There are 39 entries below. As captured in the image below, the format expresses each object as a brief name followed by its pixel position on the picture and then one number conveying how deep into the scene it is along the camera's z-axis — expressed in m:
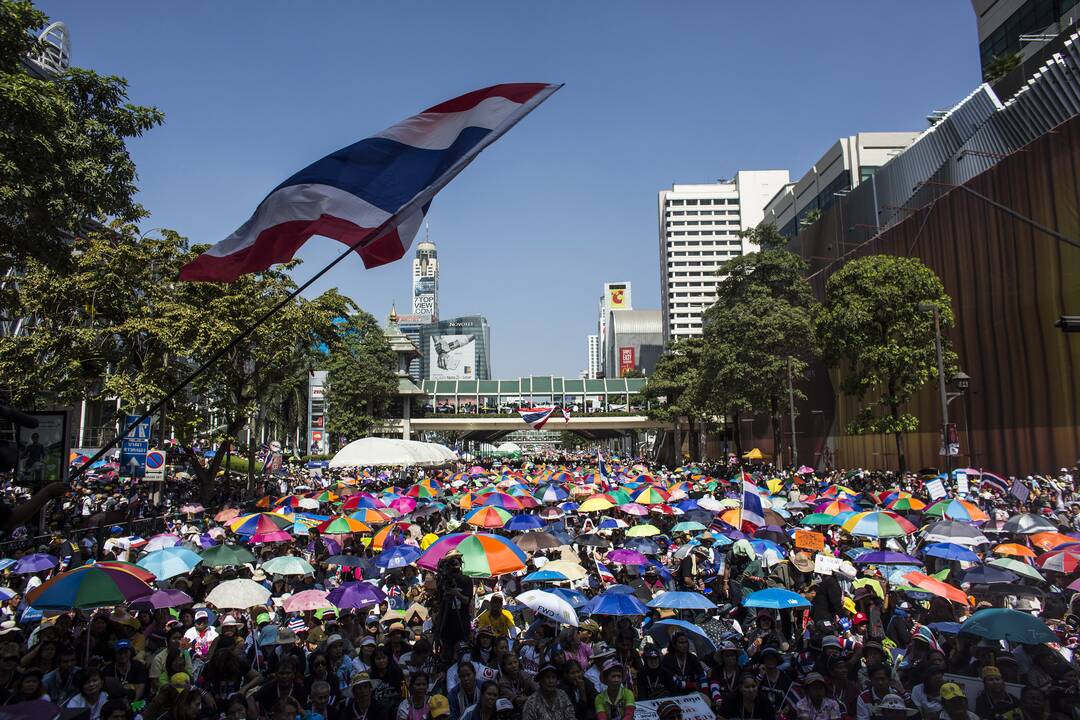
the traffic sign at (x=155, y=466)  18.98
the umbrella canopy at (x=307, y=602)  10.16
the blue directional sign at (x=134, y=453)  17.88
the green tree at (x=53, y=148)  11.89
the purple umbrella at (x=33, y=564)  12.99
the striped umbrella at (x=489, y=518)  16.31
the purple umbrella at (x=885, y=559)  11.55
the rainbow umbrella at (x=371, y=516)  17.80
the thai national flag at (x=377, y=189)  8.17
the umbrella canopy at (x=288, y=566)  12.35
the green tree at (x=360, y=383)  60.38
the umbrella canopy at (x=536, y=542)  13.71
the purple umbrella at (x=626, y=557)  13.01
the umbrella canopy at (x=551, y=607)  9.05
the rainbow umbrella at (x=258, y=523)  16.00
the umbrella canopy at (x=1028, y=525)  14.04
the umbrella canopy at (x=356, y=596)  10.32
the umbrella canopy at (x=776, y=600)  8.95
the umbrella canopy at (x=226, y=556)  12.68
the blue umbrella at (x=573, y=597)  9.96
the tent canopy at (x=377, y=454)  28.16
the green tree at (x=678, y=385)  57.18
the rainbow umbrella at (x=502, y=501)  20.86
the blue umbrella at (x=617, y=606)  9.16
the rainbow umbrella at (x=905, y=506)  18.89
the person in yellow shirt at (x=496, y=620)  9.45
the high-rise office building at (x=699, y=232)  170.75
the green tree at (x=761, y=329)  40.62
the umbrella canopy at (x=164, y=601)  10.19
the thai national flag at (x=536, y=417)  41.33
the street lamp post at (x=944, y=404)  24.20
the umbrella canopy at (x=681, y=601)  9.39
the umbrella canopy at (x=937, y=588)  9.79
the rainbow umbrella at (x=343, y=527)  15.87
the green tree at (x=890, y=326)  32.44
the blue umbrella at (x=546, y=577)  11.41
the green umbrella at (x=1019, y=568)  10.83
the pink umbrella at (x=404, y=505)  21.83
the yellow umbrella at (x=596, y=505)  19.97
